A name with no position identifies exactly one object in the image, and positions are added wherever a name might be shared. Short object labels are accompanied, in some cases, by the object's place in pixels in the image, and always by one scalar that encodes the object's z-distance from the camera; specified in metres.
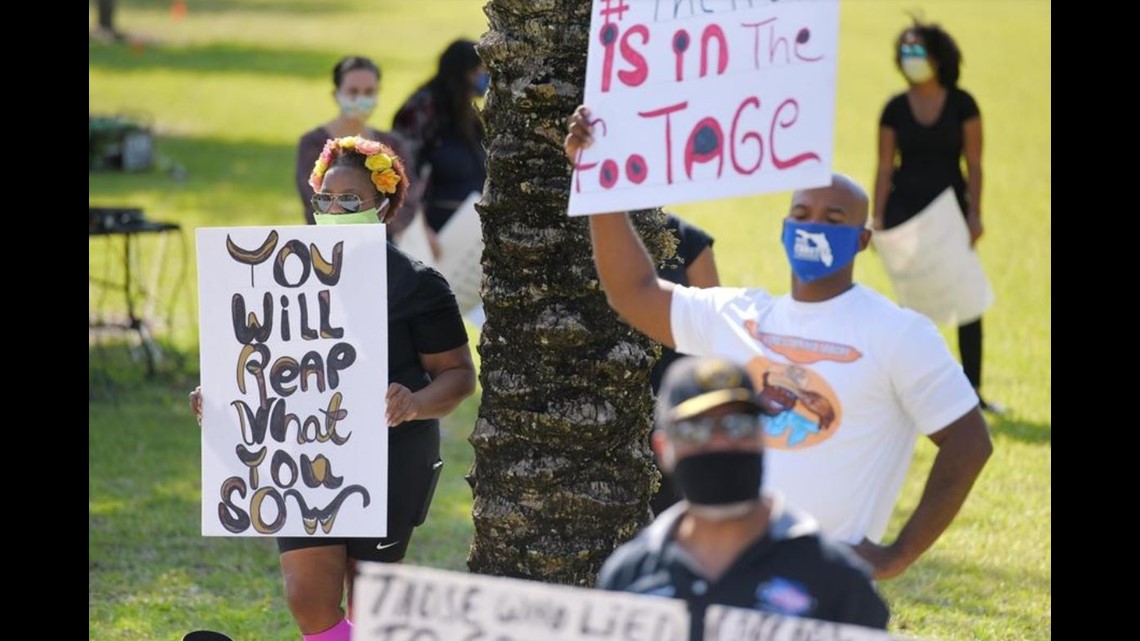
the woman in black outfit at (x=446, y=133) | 21.08
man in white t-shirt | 9.14
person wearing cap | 7.58
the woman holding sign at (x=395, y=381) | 11.70
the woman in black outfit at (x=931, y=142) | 22.87
